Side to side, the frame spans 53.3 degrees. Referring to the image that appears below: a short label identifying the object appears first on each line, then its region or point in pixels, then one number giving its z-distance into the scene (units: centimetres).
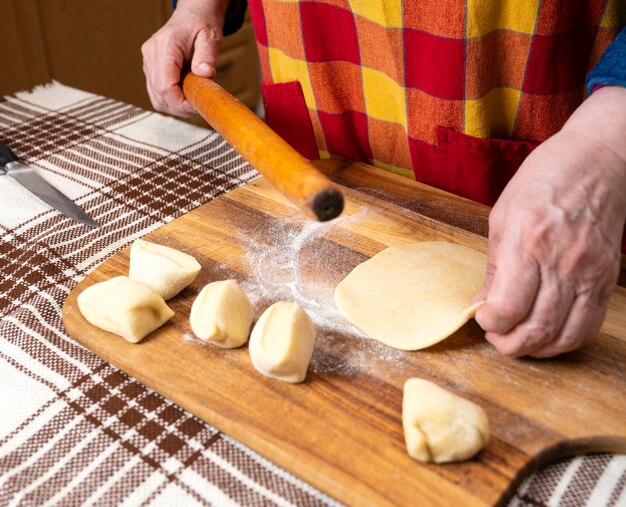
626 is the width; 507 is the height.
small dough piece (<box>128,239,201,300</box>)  93
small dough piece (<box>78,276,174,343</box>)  85
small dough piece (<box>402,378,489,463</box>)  69
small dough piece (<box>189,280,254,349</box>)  84
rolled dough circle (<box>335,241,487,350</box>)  88
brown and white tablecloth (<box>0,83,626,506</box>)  71
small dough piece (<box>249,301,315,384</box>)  78
